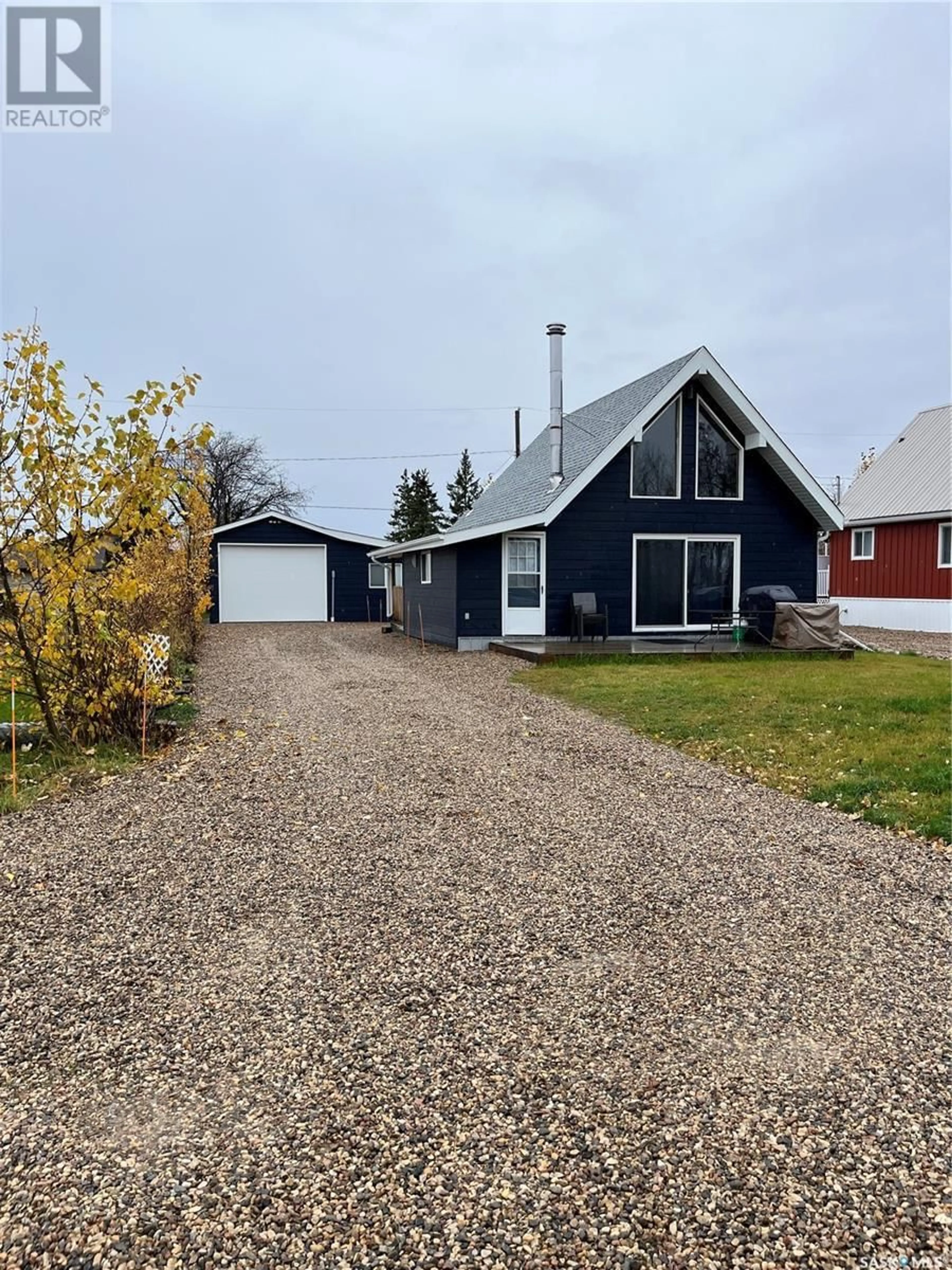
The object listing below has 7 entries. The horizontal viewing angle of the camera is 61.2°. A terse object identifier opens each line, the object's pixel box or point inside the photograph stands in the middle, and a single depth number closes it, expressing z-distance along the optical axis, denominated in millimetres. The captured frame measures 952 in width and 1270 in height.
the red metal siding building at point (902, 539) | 20109
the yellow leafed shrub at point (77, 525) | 5938
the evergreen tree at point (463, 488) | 46906
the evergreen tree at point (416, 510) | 43312
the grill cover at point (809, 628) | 14180
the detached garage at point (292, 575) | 25703
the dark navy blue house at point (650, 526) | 15188
